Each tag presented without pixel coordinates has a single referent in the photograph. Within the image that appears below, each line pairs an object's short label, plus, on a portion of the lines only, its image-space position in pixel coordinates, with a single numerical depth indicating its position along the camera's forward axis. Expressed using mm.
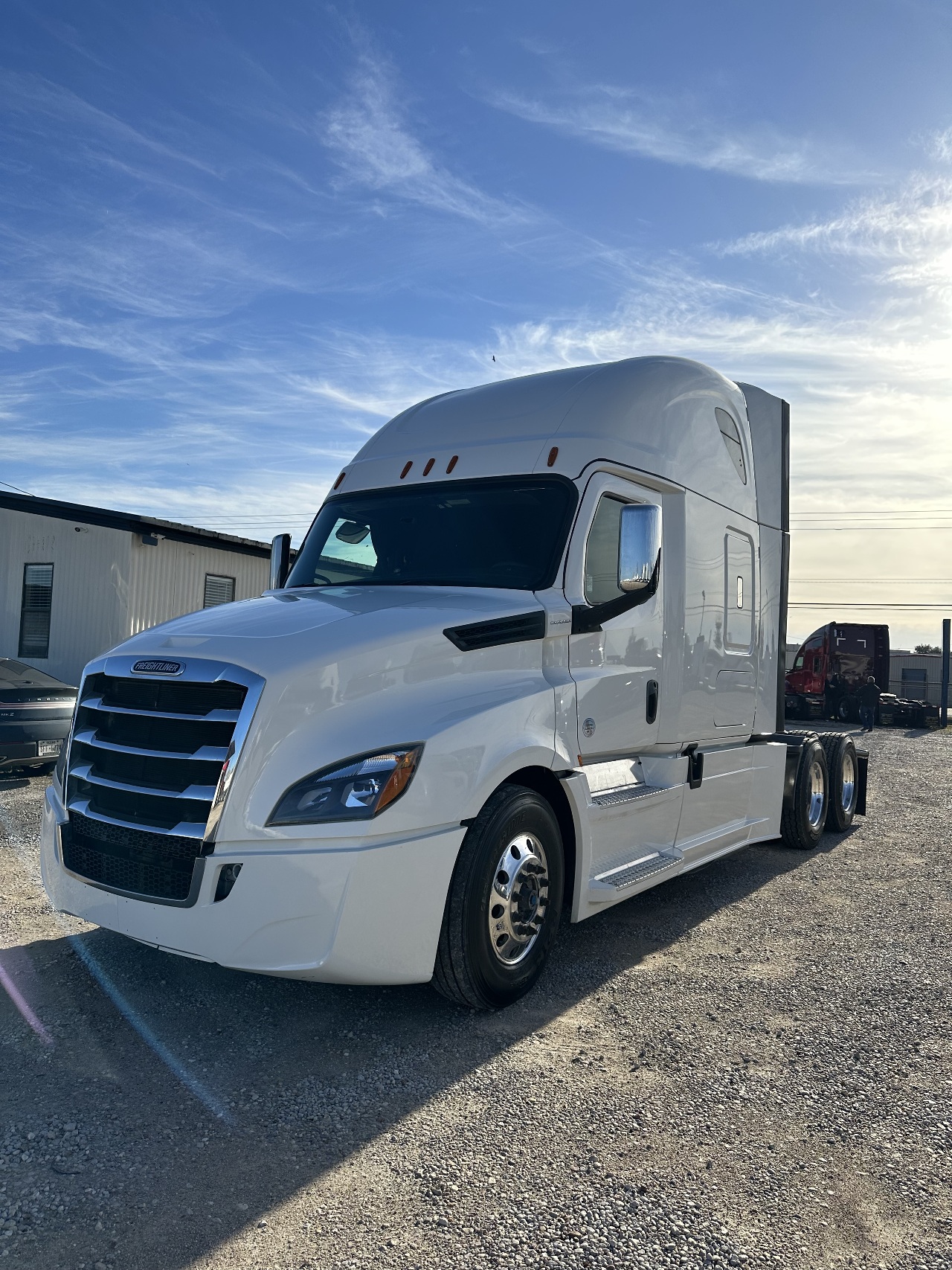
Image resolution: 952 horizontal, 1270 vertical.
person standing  25875
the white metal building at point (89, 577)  16141
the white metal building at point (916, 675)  39344
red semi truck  28172
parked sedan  9914
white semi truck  3744
